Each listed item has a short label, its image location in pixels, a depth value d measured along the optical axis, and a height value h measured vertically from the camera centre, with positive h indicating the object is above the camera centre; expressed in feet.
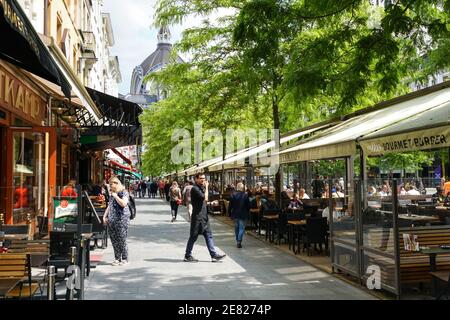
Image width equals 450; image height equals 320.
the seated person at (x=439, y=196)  40.78 -0.63
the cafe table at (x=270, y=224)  45.88 -2.95
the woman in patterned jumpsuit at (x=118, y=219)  33.63 -1.69
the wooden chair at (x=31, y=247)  25.27 -2.63
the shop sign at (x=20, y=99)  35.22 +7.50
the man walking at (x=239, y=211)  43.39 -1.65
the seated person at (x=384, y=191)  25.95 -0.12
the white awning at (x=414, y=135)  22.40 +2.59
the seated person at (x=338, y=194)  33.01 -0.27
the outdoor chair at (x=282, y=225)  42.55 -2.86
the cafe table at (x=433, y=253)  22.99 -2.86
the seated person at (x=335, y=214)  30.89 -1.43
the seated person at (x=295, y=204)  48.96 -1.27
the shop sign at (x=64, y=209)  31.55 -0.94
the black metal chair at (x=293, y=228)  39.73 -2.95
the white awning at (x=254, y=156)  53.87 +4.37
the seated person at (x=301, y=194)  57.48 -0.40
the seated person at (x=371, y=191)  26.75 -0.08
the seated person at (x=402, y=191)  31.81 -0.13
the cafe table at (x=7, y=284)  17.00 -3.11
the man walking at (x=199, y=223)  35.42 -2.16
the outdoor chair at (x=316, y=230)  36.91 -2.86
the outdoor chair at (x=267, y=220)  46.90 -2.69
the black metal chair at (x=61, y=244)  25.13 -2.47
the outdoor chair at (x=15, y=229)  29.96 -2.00
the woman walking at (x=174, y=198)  68.64 -0.77
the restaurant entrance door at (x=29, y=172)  39.63 +1.85
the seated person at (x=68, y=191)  39.82 +0.18
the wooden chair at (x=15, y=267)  19.25 -2.71
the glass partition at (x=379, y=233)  24.53 -2.20
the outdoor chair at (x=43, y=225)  33.94 -2.04
